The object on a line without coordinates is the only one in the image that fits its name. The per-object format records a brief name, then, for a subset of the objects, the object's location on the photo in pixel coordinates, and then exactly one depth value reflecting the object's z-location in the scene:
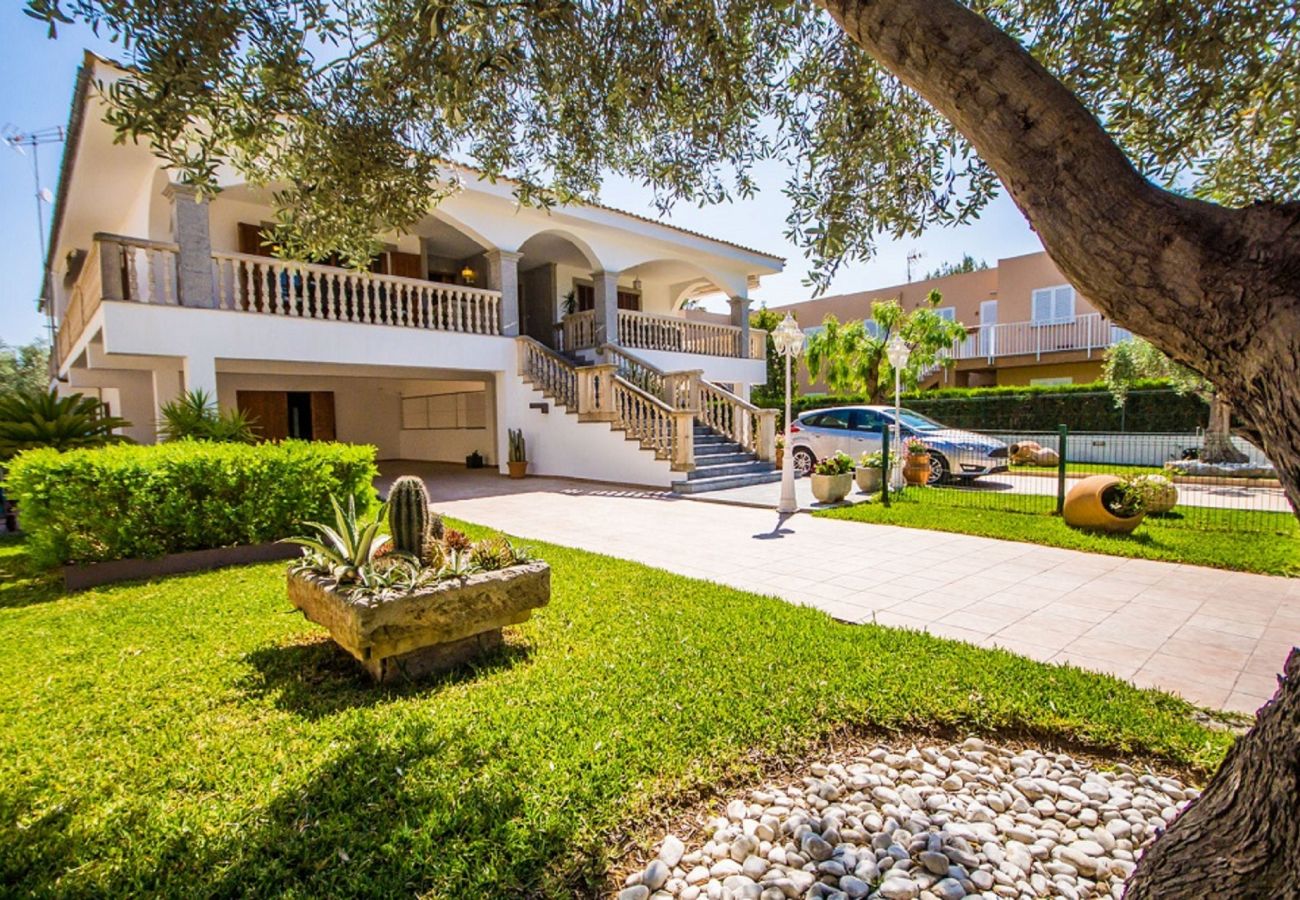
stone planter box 3.31
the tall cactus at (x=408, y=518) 4.09
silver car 11.64
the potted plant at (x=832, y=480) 10.12
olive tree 1.39
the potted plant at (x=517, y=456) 14.15
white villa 9.94
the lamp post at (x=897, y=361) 11.07
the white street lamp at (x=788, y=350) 9.55
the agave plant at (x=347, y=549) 3.71
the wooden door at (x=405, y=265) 14.98
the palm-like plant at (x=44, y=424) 7.43
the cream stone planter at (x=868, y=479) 11.34
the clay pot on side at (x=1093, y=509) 7.64
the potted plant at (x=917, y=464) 11.31
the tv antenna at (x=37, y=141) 12.31
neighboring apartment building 20.80
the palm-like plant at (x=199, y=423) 9.16
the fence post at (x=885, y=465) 9.85
